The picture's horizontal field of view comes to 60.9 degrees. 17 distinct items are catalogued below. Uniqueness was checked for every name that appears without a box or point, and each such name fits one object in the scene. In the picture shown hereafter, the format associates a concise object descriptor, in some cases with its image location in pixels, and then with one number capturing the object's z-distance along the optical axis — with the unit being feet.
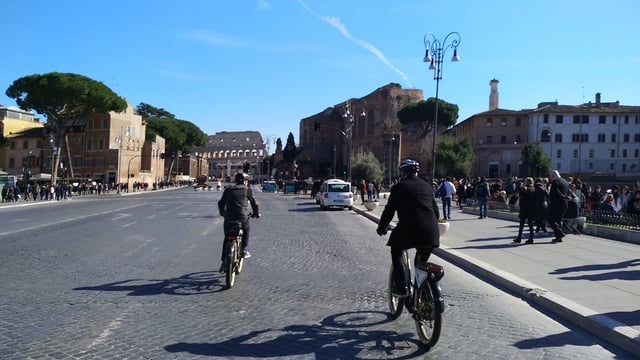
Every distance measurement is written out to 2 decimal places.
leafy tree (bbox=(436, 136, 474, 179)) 229.25
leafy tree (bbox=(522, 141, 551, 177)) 238.48
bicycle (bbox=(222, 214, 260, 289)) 25.88
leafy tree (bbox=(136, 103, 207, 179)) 346.33
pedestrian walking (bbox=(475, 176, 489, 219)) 68.23
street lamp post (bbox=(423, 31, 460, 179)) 78.19
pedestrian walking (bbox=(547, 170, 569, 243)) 42.96
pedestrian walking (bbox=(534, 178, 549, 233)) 42.91
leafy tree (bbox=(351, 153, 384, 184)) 225.35
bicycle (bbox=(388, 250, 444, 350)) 16.53
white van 100.84
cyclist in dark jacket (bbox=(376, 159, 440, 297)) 17.88
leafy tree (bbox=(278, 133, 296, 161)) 453.58
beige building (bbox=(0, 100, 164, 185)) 263.70
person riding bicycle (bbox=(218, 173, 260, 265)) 27.22
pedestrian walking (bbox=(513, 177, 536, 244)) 42.11
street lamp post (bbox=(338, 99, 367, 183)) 157.72
